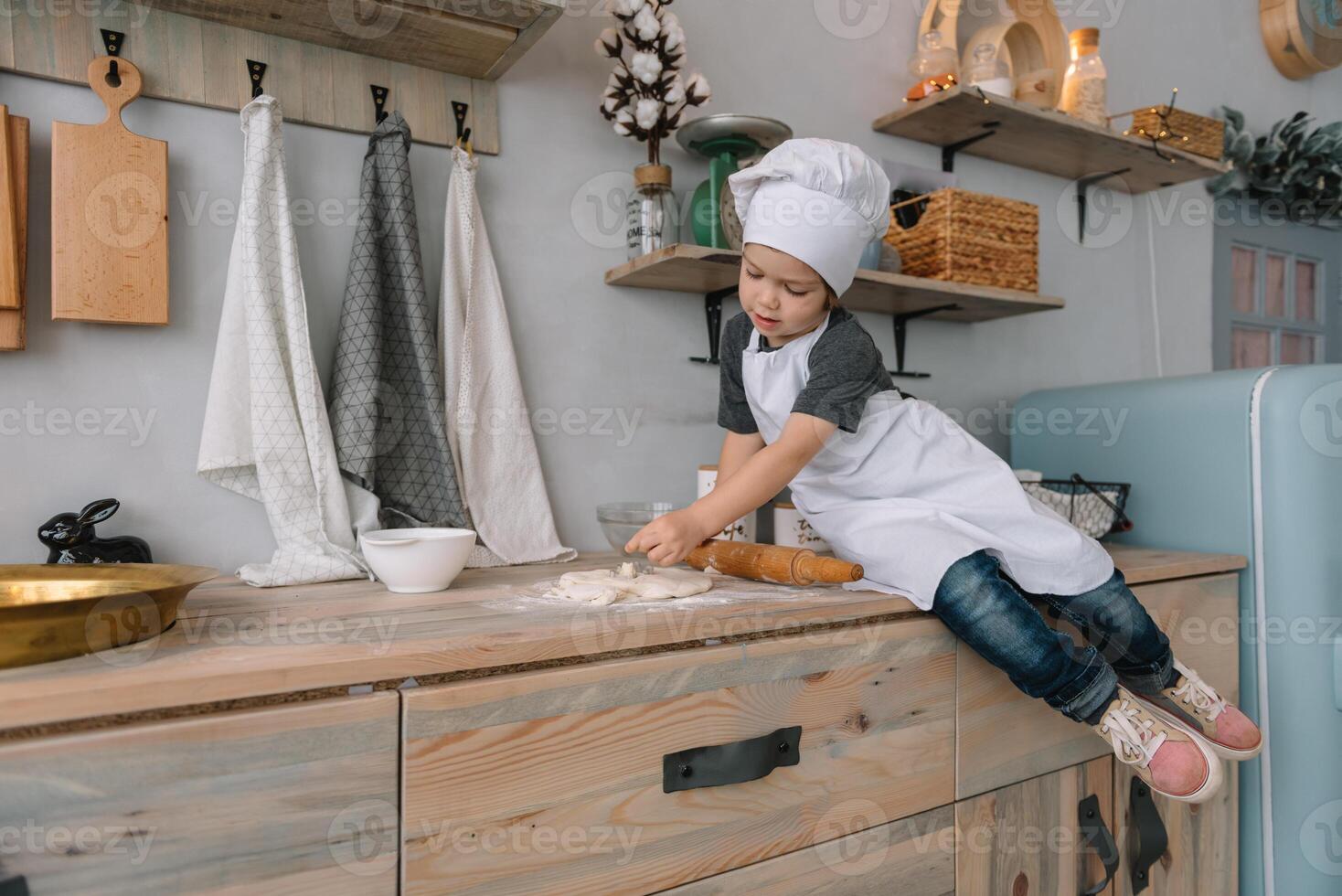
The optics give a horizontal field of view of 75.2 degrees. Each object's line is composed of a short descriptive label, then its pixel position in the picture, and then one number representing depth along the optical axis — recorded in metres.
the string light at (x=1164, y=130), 1.97
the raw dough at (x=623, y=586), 1.01
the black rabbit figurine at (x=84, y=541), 1.06
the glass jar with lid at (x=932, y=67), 1.78
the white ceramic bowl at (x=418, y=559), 1.03
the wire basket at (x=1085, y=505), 1.61
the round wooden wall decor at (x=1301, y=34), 2.65
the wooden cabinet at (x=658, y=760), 0.79
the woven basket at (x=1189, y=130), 1.98
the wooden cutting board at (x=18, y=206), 1.08
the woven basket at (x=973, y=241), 1.67
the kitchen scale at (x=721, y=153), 1.45
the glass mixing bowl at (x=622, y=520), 1.36
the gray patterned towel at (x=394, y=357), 1.25
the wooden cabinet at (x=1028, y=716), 1.14
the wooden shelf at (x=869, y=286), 1.39
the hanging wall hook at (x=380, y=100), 1.33
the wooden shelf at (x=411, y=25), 1.19
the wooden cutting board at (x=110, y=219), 1.09
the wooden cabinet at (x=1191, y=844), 1.35
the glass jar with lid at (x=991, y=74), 1.81
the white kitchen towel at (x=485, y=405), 1.34
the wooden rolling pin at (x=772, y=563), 1.09
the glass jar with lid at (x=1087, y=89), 1.94
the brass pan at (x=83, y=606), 0.69
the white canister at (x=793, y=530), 1.42
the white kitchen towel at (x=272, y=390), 1.17
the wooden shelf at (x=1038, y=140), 1.77
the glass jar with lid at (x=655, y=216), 1.47
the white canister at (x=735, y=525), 1.40
